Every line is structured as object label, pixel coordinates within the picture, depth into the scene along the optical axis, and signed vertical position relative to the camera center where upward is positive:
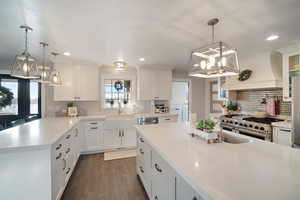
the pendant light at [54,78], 2.54 +0.41
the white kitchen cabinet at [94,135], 3.47 -0.90
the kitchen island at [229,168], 0.70 -0.46
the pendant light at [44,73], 2.28 +0.45
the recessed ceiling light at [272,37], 2.13 +0.98
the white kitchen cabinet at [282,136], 2.28 -0.63
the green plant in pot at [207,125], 1.53 -0.28
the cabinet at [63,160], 1.63 -0.88
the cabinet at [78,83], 3.53 +0.44
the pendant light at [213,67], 1.36 +0.35
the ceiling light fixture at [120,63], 3.54 +0.97
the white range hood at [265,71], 2.79 +0.60
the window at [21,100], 3.50 +0.01
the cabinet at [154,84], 4.07 +0.48
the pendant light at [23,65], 1.78 +0.46
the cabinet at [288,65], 2.56 +0.65
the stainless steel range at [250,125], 2.55 -0.55
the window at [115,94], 4.23 +0.19
